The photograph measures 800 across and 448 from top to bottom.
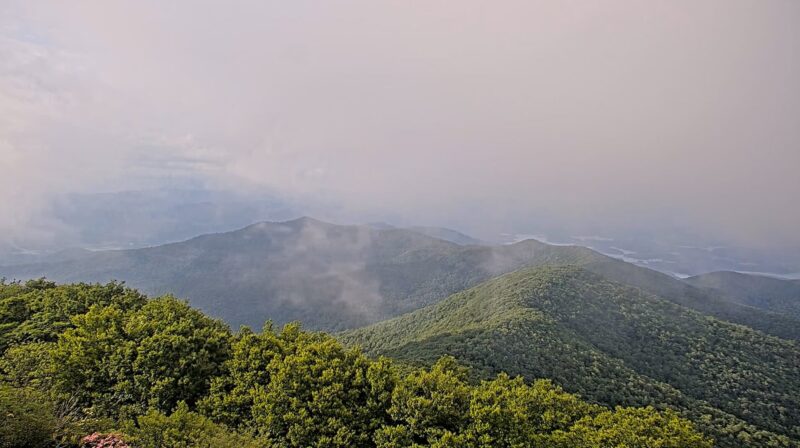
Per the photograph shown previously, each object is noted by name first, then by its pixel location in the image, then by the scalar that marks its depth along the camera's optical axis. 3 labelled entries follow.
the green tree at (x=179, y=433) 16.33
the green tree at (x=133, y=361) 22.30
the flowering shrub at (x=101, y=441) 15.77
